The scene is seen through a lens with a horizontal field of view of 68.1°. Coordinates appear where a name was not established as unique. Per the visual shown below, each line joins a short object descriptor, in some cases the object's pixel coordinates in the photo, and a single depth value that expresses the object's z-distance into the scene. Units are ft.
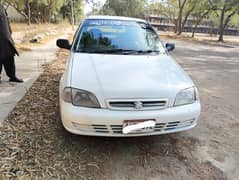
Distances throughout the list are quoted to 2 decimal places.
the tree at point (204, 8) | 61.06
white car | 6.21
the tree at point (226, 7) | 51.91
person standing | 10.63
